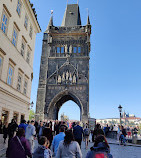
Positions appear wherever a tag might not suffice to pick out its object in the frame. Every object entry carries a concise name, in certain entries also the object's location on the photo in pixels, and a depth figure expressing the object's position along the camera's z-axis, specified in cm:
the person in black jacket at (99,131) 636
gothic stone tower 3331
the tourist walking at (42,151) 317
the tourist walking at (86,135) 1000
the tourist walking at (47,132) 577
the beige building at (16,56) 1077
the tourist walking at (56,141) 452
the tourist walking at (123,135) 1366
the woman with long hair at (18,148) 344
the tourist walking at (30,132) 703
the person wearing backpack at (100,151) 284
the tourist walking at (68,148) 338
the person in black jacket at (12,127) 786
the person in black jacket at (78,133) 788
